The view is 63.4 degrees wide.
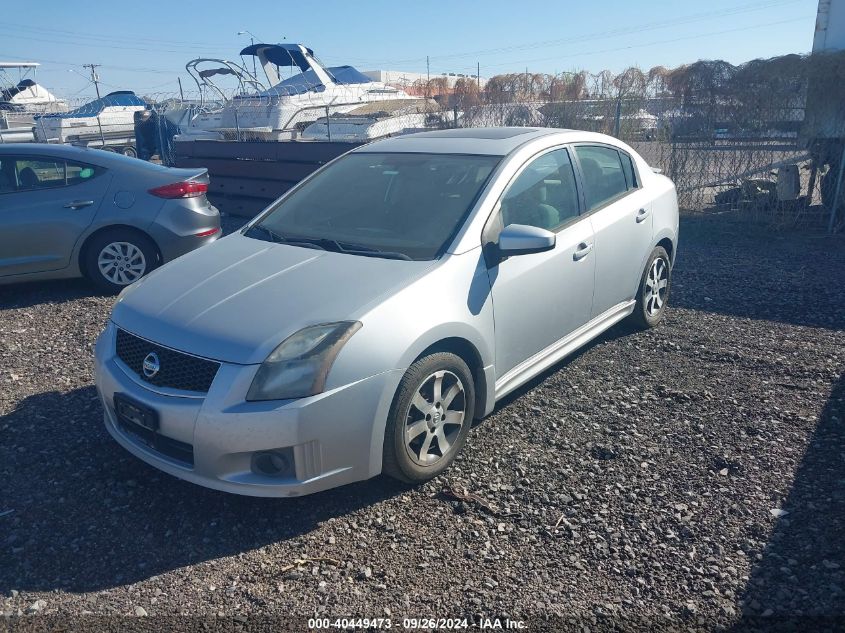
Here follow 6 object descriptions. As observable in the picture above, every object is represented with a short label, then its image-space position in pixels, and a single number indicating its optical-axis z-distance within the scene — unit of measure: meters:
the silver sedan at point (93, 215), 6.60
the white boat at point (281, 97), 20.44
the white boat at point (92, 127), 25.77
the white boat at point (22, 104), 26.41
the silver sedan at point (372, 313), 3.08
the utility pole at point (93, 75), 52.00
